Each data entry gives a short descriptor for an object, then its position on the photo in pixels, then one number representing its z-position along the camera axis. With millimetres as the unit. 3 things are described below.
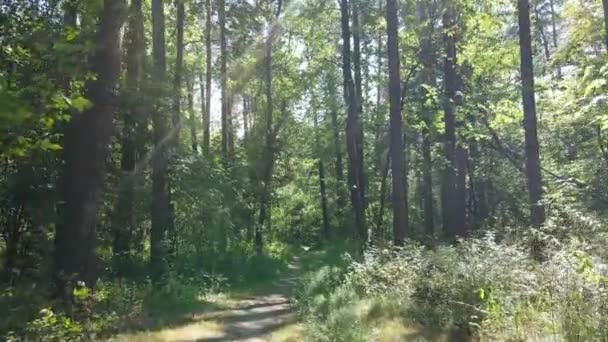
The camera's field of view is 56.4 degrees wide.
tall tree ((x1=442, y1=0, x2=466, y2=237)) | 17750
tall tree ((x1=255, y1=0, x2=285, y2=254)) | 26258
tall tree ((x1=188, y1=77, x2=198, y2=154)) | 21161
